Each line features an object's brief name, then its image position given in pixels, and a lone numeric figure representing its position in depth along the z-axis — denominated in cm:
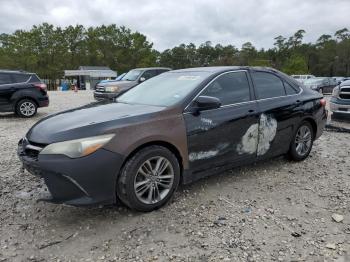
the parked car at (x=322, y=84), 2727
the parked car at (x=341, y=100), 852
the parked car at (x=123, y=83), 1404
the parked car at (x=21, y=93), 1073
